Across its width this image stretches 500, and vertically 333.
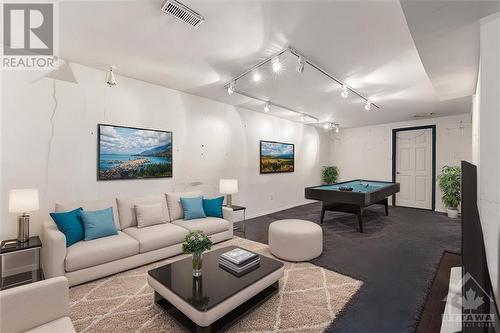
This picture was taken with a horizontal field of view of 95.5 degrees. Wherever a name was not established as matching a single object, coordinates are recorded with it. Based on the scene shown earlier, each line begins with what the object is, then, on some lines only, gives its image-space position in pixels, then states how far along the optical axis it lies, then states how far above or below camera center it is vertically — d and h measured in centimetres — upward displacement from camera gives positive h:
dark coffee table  171 -105
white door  657 +0
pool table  409 -58
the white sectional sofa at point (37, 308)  132 -90
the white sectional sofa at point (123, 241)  245 -98
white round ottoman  311 -106
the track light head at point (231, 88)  363 +125
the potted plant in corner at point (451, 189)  556 -52
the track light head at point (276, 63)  278 +126
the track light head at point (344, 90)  371 +126
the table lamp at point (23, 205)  246 -47
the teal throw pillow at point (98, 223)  281 -76
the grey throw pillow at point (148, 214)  335 -76
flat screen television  105 -57
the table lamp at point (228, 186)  444 -41
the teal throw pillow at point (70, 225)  264 -73
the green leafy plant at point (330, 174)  807 -29
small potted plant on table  202 -73
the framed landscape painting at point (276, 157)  597 +25
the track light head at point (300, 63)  280 +129
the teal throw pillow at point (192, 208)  376 -73
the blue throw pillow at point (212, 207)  399 -74
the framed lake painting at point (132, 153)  341 +19
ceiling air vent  192 +136
